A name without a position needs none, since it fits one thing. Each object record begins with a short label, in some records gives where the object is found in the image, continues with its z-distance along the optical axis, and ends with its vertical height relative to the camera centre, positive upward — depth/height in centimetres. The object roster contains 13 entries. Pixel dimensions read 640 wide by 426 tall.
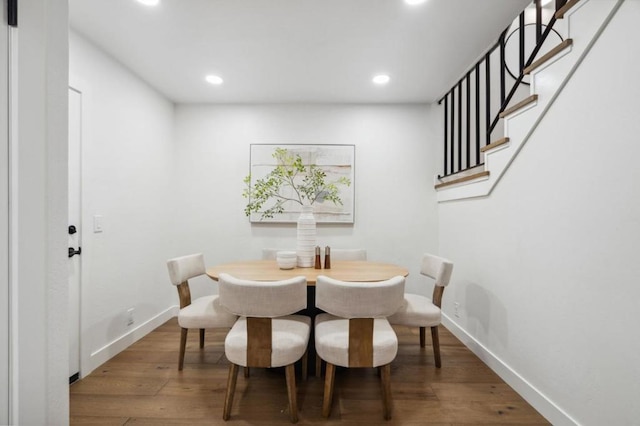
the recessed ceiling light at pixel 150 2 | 184 +130
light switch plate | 231 -10
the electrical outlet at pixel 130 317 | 268 -96
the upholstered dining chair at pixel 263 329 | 158 -65
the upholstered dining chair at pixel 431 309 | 220 -73
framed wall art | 347 +41
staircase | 144 +76
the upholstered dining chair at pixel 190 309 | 216 -73
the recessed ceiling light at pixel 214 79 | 285 +129
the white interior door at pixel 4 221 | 83 -3
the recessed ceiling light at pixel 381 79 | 282 +129
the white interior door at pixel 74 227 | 210 -12
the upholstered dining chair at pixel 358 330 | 158 -65
